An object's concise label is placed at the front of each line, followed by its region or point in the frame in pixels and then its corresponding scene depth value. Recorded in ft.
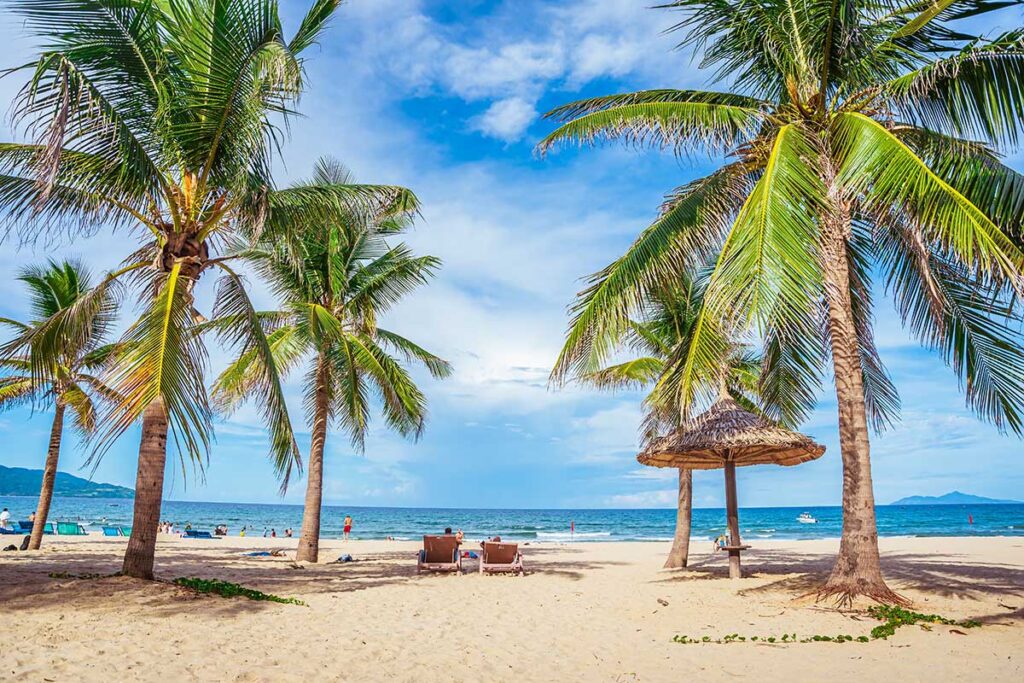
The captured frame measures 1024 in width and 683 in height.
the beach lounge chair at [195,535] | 94.27
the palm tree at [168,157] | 23.44
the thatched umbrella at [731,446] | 34.68
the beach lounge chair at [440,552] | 43.55
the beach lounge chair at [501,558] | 43.34
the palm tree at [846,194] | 20.25
